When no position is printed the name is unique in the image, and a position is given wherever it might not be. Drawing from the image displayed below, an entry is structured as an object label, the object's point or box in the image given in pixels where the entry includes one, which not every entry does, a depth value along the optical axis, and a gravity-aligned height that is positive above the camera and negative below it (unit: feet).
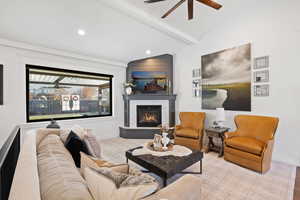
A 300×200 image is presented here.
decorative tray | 7.98 -2.65
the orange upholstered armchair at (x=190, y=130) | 11.99 -2.57
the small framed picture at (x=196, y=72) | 14.50 +2.57
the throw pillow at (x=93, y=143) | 7.04 -2.05
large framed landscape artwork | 11.43 +1.64
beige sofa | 2.48 -1.52
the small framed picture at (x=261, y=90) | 10.52 +0.61
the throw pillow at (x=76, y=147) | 5.54 -1.78
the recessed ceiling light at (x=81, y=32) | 10.82 +4.90
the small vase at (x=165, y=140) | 8.33 -2.28
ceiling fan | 7.78 +5.06
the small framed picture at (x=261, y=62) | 10.52 +2.59
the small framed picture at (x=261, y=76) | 10.49 +1.58
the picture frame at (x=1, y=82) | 10.35 +1.21
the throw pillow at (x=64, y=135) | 6.45 -1.57
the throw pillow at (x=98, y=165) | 3.69 -1.67
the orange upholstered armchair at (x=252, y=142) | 8.31 -2.58
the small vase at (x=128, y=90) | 16.15 +0.98
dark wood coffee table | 6.25 -2.88
